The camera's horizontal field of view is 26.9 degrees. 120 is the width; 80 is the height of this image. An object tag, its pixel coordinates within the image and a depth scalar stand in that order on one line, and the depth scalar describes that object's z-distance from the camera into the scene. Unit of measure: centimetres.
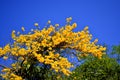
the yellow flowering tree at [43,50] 1360
